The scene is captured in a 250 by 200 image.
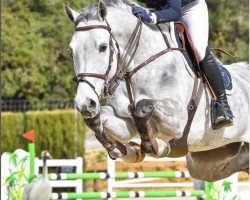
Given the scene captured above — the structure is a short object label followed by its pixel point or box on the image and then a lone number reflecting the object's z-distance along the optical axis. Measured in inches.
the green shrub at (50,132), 1375.9
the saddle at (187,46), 557.9
